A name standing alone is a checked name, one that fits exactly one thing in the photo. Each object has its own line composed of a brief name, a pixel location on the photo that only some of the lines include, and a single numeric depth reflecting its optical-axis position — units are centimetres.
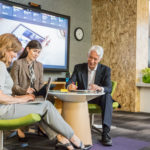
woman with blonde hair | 194
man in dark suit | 288
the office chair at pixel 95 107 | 310
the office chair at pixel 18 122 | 189
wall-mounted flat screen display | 425
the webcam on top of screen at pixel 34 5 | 462
